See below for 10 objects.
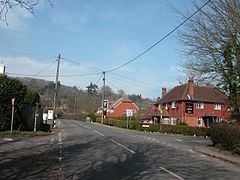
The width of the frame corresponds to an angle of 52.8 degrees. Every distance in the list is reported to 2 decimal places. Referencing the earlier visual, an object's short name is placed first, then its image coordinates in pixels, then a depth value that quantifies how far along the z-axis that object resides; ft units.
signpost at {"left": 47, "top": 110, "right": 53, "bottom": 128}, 97.65
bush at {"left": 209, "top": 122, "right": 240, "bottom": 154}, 42.56
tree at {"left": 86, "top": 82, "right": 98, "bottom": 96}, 311.77
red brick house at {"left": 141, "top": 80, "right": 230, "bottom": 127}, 128.78
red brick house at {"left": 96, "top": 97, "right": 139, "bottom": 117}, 228.78
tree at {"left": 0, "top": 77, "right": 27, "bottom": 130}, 60.06
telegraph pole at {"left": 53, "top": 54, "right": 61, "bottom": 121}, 96.67
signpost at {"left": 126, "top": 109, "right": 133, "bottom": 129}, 122.01
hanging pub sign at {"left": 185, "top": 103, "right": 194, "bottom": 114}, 128.01
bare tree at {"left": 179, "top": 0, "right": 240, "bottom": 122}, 44.29
